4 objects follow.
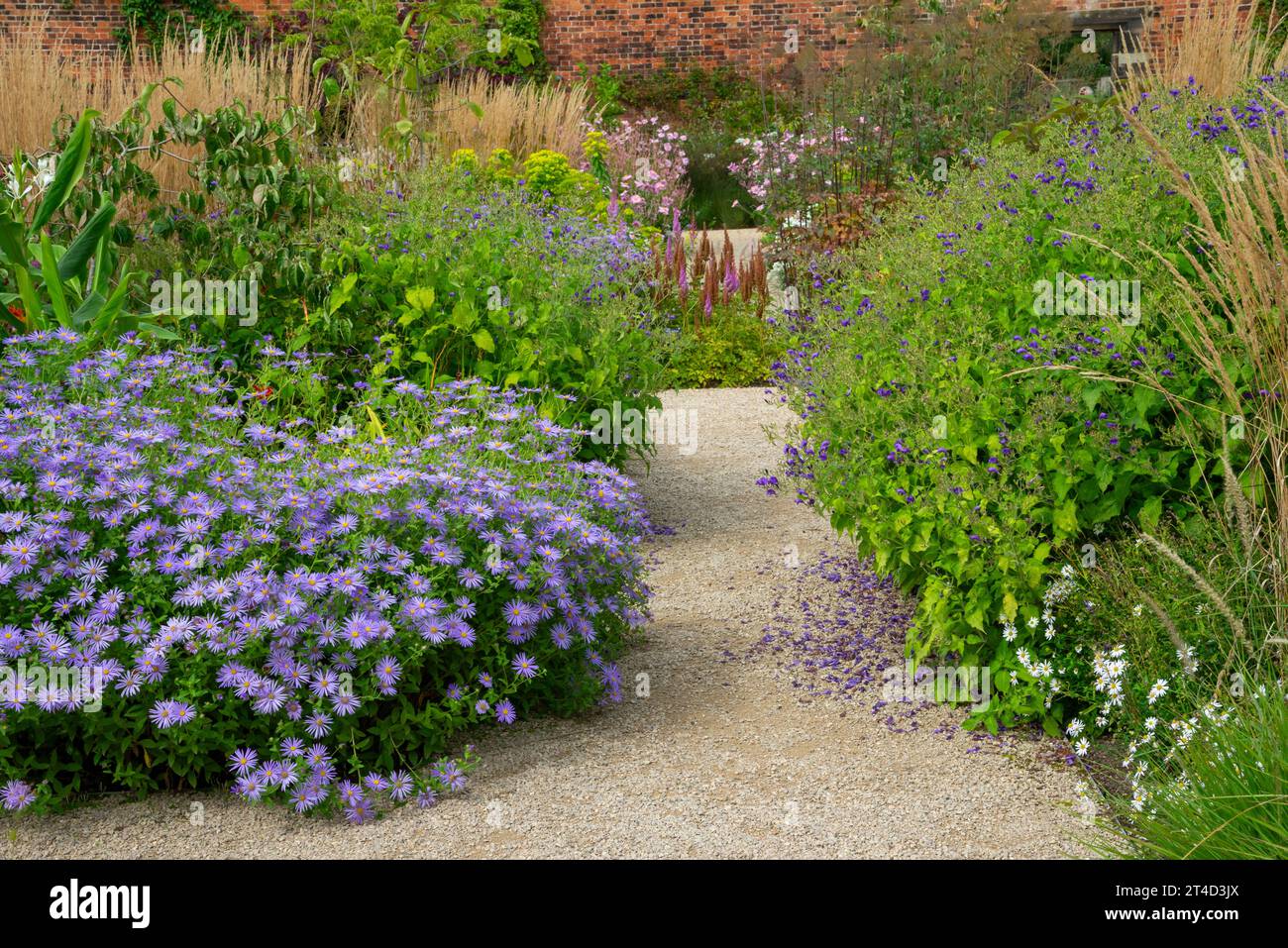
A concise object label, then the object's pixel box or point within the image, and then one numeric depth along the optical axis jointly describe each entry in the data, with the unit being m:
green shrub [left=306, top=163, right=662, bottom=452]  5.42
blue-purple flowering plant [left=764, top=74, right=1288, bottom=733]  3.51
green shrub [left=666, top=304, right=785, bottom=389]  8.85
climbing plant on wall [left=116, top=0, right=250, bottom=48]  18.92
